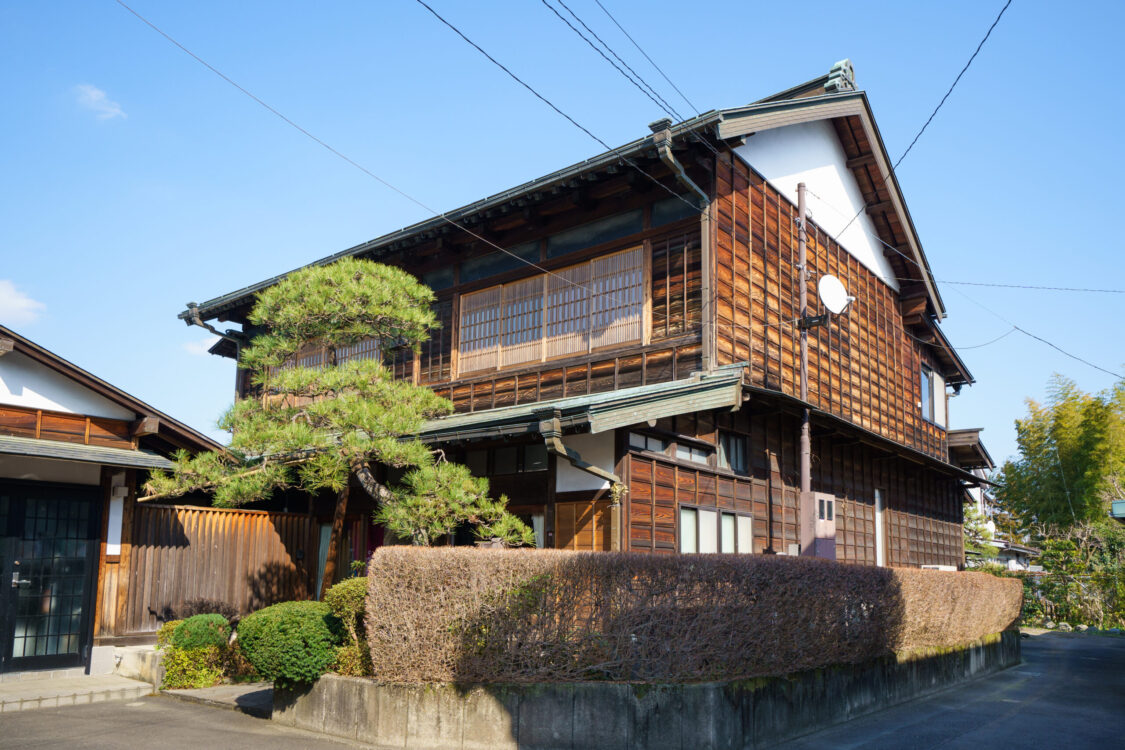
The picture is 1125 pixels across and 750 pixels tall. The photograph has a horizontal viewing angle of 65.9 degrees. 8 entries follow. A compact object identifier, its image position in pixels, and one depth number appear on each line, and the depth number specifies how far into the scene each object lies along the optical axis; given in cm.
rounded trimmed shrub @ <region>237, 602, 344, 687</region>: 907
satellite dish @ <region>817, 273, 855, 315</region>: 1473
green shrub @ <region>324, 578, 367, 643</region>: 912
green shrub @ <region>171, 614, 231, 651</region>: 1151
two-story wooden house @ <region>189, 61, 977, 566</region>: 1149
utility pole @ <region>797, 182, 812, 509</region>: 1344
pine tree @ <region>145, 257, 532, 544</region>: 1016
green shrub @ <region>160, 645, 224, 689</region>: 1141
